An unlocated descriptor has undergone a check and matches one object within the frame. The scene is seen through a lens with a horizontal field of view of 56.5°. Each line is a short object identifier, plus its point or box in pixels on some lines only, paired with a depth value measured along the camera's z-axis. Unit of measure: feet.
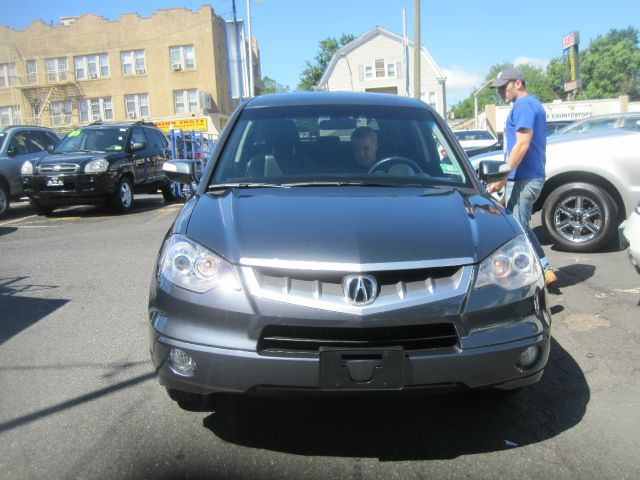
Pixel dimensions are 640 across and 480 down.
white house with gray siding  166.09
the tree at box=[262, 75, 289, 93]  301.82
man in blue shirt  16.93
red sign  132.77
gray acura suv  7.77
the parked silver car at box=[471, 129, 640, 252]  21.30
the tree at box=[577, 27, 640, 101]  282.15
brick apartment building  130.11
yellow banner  126.93
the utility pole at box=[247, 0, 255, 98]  87.36
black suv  35.91
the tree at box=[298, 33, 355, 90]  228.63
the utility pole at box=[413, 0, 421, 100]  69.97
